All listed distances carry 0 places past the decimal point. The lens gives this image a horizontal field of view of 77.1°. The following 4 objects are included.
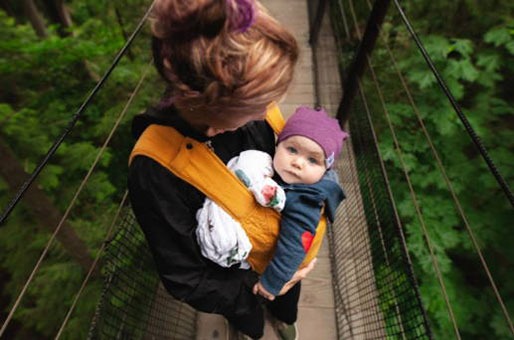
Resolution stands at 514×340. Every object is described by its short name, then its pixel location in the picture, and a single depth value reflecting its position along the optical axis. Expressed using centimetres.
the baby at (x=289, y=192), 81
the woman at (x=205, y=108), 53
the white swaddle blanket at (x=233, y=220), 77
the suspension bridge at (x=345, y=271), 115
